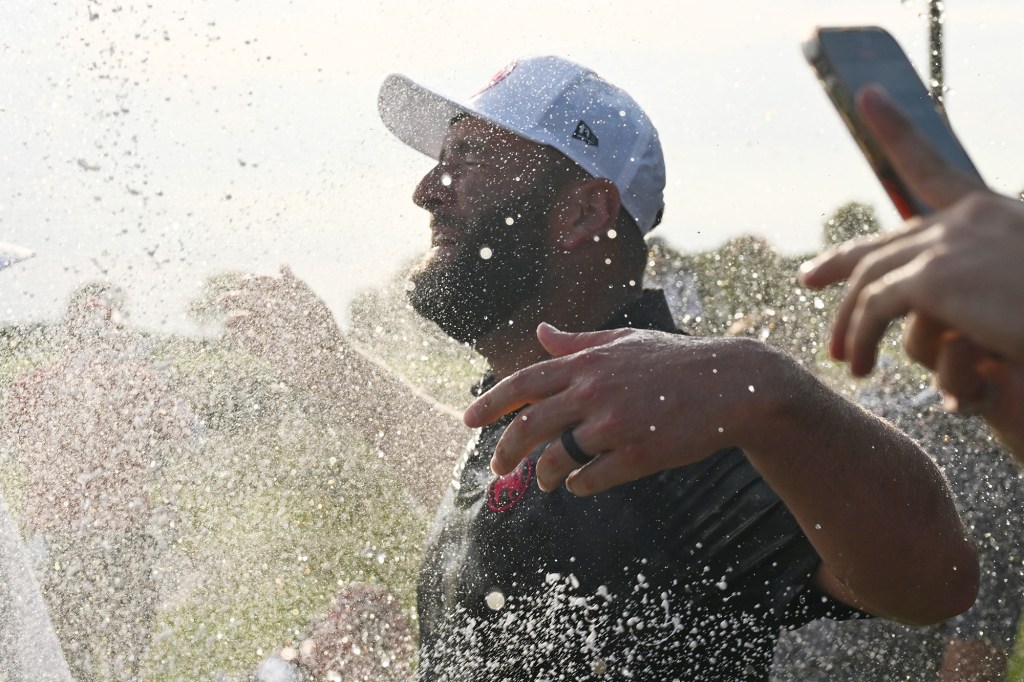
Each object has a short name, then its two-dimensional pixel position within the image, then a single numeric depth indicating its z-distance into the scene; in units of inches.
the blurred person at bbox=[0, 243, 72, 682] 135.0
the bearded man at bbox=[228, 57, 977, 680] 66.2
